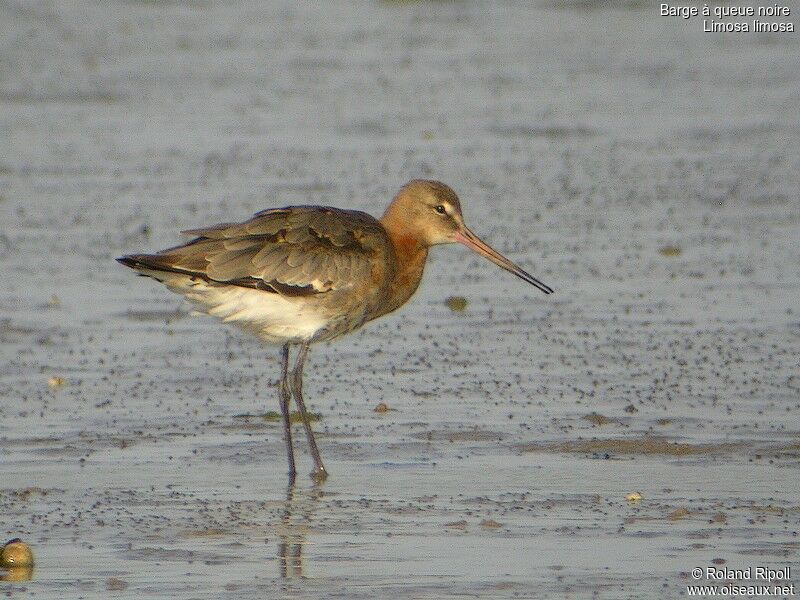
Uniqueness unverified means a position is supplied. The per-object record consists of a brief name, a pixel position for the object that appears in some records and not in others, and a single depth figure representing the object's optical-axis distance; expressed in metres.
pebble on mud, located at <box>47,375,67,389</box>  18.37
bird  16.19
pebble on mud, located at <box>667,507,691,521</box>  14.09
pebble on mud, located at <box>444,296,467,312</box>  21.59
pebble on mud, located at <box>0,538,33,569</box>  12.75
